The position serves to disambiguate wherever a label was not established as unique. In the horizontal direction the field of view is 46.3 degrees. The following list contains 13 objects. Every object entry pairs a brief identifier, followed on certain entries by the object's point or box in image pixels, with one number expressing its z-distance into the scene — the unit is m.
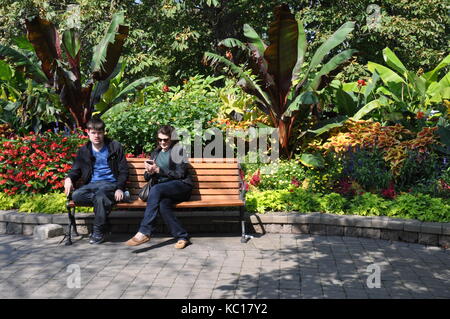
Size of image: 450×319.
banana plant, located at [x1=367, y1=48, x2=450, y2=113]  9.38
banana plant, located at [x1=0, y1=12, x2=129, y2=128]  9.11
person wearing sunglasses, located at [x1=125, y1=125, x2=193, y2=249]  6.22
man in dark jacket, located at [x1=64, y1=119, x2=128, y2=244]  6.38
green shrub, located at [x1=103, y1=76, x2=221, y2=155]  8.90
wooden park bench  6.81
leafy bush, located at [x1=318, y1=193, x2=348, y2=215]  6.94
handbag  6.50
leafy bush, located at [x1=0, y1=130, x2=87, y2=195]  7.42
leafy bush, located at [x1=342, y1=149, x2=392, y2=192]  7.48
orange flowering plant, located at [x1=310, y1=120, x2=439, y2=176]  7.65
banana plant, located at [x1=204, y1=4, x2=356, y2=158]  8.25
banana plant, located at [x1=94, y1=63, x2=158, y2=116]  9.87
